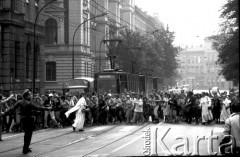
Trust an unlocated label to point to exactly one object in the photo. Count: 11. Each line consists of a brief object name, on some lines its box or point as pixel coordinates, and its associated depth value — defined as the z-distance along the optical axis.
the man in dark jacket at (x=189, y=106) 27.09
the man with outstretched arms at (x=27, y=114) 14.60
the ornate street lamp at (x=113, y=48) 56.83
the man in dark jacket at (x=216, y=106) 27.41
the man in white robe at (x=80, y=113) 22.37
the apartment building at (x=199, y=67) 138.12
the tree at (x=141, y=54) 59.72
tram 34.78
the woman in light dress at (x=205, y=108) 26.17
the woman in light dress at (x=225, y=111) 26.33
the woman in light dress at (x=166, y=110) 27.88
